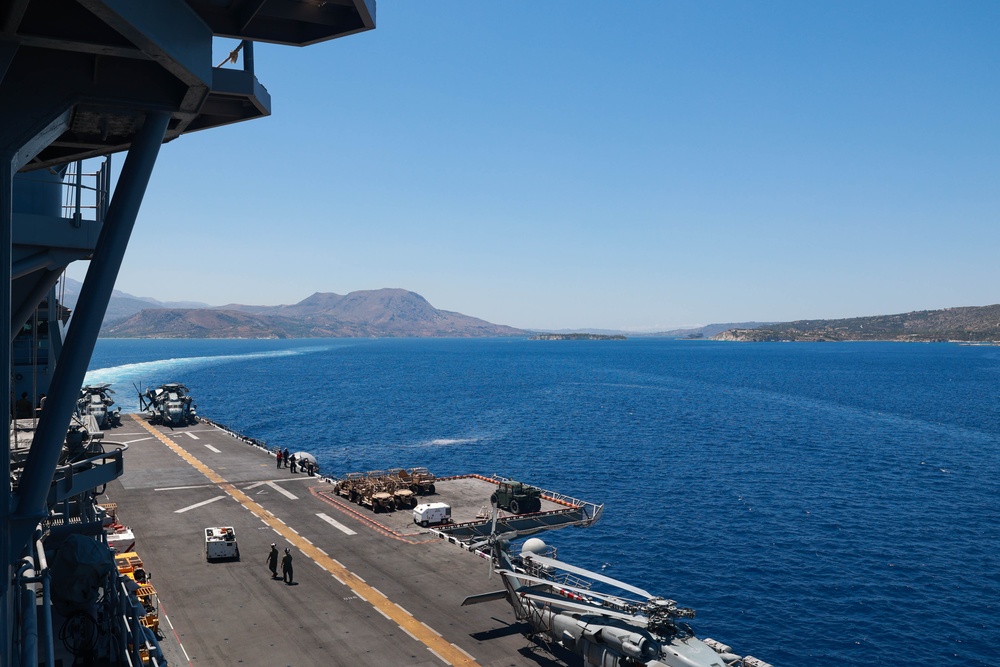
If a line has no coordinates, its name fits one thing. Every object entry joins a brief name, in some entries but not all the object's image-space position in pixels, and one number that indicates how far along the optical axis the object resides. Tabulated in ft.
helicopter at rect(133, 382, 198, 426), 301.43
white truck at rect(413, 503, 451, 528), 162.61
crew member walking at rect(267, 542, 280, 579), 126.62
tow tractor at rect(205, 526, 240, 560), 133.18
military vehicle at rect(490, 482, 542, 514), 169.37
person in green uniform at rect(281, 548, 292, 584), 123.54
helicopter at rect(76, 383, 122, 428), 260.97
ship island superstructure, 34.09
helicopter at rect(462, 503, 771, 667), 91.25
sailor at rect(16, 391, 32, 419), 92.27
